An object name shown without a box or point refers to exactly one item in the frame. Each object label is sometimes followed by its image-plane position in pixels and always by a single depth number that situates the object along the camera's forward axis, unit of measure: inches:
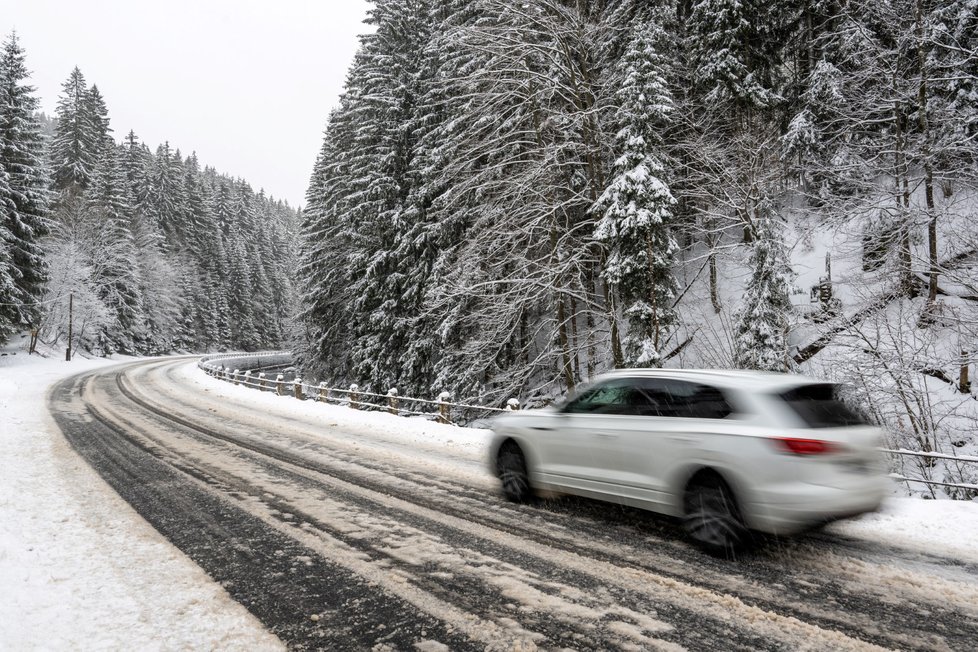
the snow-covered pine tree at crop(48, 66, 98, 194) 1966.0
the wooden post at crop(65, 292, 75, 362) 1670.8
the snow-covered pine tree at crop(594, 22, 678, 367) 568.4
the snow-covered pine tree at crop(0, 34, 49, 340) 1290.6
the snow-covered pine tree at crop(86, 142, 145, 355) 1894.7
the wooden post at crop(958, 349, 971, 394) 481.7
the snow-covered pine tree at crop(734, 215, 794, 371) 461.4
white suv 172.6
